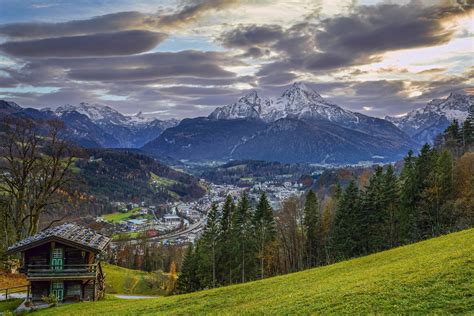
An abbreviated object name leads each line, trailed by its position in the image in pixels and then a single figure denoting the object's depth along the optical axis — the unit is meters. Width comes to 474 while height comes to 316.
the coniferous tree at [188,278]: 71.75
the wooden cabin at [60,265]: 40.22
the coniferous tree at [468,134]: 94.71
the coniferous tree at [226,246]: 68.81
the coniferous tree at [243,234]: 68.12
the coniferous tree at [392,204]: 66.31
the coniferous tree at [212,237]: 68.50
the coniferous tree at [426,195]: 63.88
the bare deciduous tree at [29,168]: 48.06
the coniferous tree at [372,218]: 66.19
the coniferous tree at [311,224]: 76.31
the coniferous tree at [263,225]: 69.56
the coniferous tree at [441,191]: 63.00
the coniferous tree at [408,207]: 64.44
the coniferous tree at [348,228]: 66.50
